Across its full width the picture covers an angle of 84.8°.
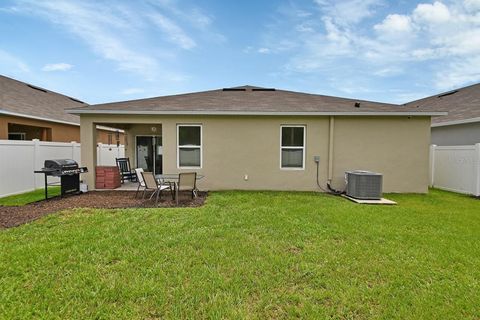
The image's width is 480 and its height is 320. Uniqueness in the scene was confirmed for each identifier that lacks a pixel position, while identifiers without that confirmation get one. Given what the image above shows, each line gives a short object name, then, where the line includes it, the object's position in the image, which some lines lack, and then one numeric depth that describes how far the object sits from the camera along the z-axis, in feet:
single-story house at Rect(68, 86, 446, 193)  31.04
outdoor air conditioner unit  26.66
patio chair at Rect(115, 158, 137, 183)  38.55
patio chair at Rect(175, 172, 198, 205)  25.30
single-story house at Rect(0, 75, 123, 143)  37.02
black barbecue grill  26.02
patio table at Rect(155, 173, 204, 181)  28.04
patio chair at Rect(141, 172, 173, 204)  25.50
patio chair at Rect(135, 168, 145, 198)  26.55
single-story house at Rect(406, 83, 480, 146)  35.96
